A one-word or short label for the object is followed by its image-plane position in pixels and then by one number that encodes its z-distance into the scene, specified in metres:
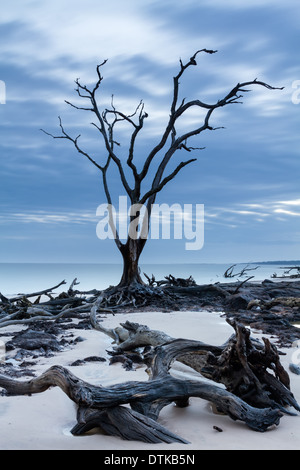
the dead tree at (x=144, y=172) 15.32
